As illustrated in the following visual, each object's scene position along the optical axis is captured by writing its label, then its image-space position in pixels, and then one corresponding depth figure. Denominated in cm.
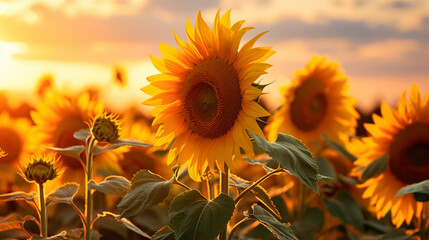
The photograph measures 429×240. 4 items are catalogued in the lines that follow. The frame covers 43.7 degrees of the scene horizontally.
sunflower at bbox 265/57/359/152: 396
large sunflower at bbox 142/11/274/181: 171
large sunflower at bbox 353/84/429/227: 304
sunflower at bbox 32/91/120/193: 338
